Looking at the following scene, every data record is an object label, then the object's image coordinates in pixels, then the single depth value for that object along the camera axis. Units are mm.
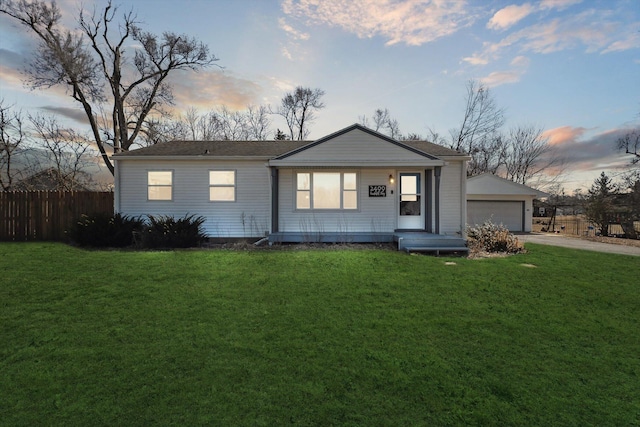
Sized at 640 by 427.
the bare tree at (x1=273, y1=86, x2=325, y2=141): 31375
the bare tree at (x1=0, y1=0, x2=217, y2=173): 20000
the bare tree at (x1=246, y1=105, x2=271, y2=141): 30914
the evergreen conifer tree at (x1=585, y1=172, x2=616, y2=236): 20188
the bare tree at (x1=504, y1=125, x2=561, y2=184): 32844
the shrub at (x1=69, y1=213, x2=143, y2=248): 10398
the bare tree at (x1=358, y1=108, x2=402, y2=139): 33156
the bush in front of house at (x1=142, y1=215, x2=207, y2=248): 10586
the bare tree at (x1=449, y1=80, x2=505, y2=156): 28188
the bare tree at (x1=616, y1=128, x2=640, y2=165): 22359
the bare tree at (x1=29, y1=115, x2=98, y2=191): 21109
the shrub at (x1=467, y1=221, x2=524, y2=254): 10555
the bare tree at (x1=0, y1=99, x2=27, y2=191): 18672
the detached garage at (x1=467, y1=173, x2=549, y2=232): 21547
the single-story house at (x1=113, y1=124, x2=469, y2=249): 11656
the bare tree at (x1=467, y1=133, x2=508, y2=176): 32250
